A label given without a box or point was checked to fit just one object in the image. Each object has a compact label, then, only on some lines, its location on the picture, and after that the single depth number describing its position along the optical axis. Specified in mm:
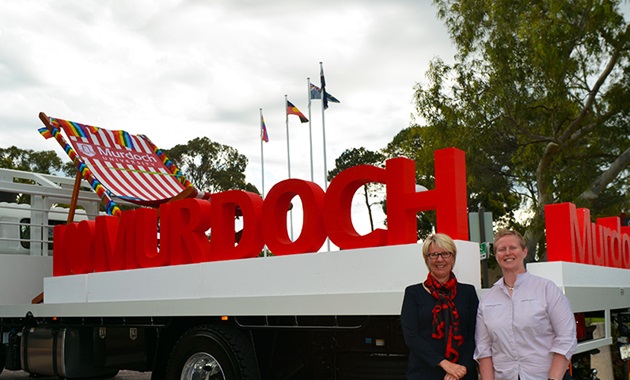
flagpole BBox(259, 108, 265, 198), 28781
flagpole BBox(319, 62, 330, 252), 24734
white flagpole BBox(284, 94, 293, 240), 25967
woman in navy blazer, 4555
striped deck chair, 10680
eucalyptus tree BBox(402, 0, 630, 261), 20438
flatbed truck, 5664
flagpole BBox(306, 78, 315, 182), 24886
